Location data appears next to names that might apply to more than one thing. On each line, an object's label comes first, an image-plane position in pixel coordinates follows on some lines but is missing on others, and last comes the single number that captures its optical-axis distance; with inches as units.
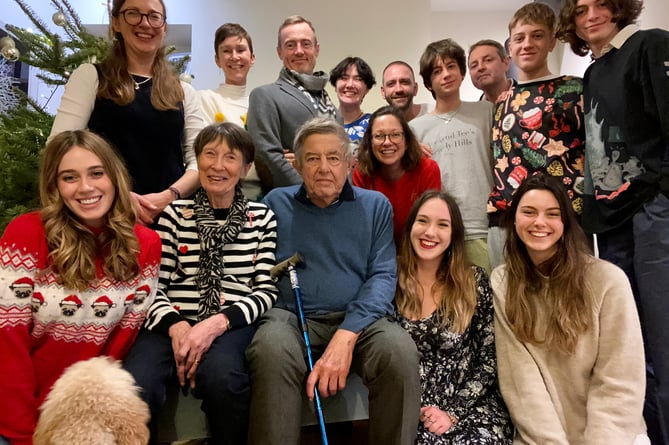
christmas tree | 100.0
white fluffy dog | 47.2
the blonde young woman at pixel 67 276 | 60.4
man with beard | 121.8
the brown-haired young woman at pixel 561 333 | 67.7
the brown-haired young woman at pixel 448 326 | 72.1
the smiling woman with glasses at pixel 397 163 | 97.3
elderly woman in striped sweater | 65.8
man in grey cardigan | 97.7
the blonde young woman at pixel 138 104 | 81.4
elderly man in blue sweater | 66.6
